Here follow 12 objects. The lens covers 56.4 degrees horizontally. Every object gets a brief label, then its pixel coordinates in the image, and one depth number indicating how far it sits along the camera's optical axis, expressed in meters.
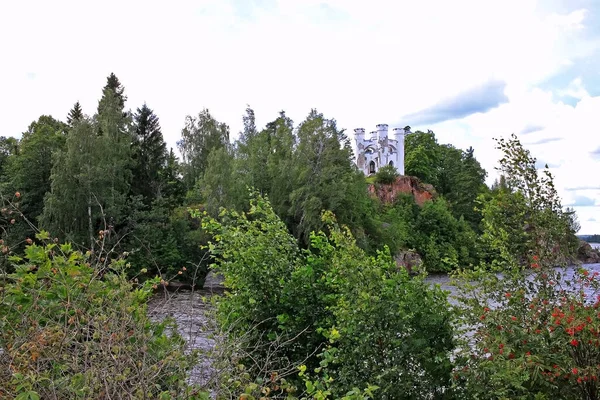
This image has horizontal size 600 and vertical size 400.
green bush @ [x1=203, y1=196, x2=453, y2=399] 4.59
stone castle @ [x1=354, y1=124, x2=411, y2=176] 66.31
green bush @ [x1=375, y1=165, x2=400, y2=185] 55.28
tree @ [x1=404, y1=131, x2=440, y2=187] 67.62
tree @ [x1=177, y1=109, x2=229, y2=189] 46.16
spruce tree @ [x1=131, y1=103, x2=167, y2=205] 34.94
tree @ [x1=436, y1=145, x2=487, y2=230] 59.47
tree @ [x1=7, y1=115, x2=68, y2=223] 30.58
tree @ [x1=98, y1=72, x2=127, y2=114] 41.10
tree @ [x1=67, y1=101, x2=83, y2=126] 47.51
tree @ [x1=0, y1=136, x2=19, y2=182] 36.37
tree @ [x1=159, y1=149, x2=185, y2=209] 36.47
